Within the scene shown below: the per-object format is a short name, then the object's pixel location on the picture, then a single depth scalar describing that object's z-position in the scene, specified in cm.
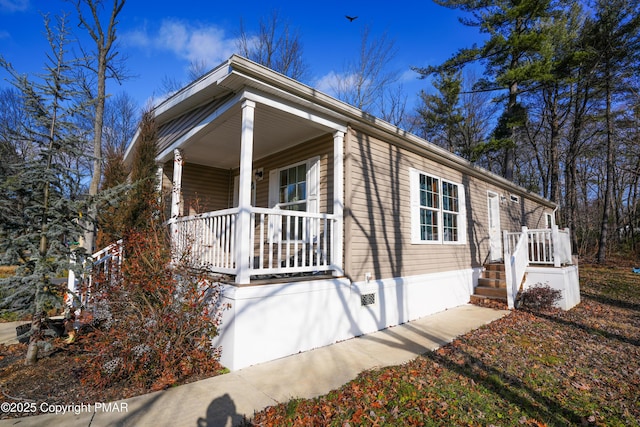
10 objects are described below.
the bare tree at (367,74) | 1608
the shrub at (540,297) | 693
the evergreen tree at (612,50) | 1302
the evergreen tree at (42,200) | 357
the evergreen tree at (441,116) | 1812
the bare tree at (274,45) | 1591
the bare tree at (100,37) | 1072
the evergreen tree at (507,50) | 1152
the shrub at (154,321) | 331
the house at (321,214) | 402
